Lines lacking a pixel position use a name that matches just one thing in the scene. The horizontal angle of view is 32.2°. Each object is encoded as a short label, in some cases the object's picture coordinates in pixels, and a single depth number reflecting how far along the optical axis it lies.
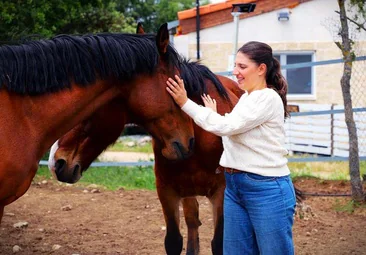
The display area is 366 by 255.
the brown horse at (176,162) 4.37
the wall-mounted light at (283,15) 12.16
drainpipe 12.19
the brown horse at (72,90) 3.30
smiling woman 3.43
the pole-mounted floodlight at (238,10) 8.91
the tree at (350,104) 7.23
